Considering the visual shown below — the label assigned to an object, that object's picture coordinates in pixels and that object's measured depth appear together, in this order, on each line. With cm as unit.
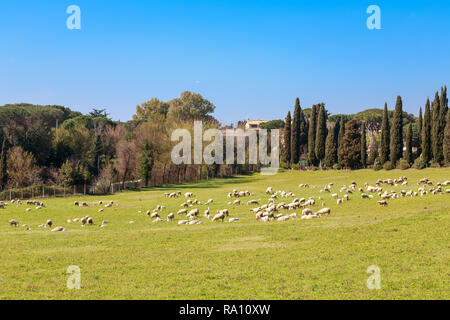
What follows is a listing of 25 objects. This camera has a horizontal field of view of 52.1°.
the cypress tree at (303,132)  11464
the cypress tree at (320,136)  9900
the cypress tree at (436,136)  7538
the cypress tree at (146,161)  8219
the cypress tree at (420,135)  8494
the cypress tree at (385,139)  8506
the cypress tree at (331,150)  9412
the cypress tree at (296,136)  10388
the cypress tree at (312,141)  10238
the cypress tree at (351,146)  8694
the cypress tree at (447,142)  7238
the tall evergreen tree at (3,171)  7394
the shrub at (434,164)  7562
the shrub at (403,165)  7866
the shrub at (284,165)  10681
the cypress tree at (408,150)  8100
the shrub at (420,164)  7626
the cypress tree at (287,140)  10612
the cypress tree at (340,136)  9066
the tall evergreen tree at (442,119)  7550
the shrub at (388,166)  8012
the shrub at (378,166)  8269
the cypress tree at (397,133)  8281
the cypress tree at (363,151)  9450
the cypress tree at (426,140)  7706
